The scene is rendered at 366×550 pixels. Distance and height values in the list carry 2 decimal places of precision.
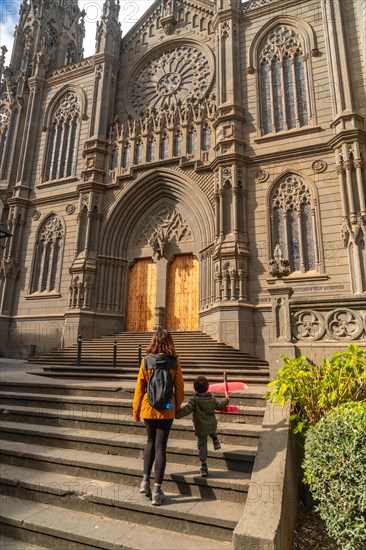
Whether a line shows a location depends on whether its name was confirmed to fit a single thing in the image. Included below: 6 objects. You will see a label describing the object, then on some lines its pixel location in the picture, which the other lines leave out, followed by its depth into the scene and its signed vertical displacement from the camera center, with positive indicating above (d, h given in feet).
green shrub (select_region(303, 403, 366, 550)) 10.71 -3.54
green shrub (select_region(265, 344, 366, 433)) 14.58 -1.08
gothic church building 41.24 +26.40
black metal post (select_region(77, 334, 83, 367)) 31.94 -0.04
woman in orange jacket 12.28 -1.86
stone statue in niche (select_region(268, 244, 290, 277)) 23.95 +6.41
